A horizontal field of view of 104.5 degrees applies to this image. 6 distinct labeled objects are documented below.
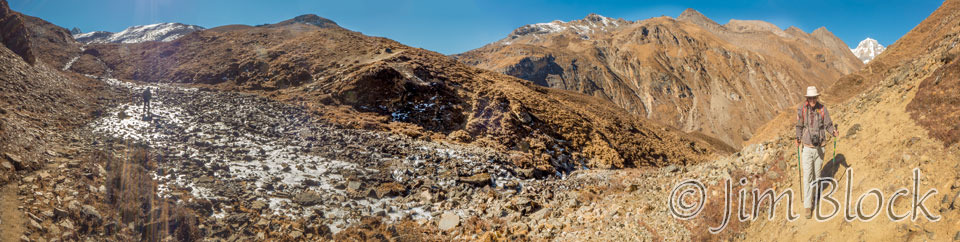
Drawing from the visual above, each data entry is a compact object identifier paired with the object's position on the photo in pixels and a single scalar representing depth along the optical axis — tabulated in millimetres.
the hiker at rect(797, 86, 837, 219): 5621
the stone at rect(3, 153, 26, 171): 7926
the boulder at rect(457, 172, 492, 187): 12258
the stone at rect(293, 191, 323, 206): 9852
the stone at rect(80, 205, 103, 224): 7148
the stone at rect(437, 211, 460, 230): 9626
